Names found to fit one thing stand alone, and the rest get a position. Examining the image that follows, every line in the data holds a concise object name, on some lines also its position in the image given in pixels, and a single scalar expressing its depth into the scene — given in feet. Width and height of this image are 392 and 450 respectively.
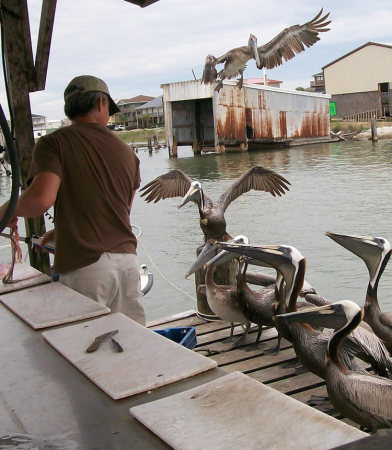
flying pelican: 41.73
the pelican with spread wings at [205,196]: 19.60
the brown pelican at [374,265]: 16.19
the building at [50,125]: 246.29
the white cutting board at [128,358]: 5.91
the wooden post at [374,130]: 120.78
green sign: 187.21
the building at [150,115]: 286.17
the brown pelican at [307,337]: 12.98
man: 9.80
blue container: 13.87
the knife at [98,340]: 6.77
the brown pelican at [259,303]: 15.35
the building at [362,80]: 176.04
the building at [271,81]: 214.36
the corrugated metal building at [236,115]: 106.73
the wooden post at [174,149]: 116.26
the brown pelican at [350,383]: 10.89
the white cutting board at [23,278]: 10.22
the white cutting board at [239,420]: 4.60
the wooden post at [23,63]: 13.05
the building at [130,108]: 320.54
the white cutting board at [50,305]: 8.10
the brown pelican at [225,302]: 16.60
